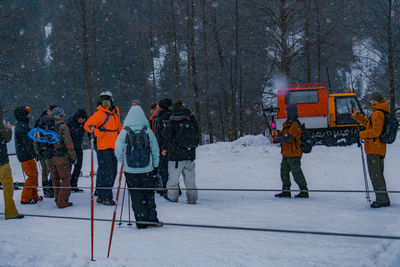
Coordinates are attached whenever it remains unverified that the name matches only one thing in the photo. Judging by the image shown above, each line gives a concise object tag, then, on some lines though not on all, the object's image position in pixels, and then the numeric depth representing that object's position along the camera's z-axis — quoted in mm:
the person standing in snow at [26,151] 7430
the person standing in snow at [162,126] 7637
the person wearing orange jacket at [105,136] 6945
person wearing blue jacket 5387
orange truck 15445
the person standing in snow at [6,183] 6344
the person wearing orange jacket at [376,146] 6285
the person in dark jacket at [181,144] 6930
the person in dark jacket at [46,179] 8266
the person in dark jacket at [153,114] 8101
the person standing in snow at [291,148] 7340
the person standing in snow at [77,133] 8172
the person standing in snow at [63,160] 7039
